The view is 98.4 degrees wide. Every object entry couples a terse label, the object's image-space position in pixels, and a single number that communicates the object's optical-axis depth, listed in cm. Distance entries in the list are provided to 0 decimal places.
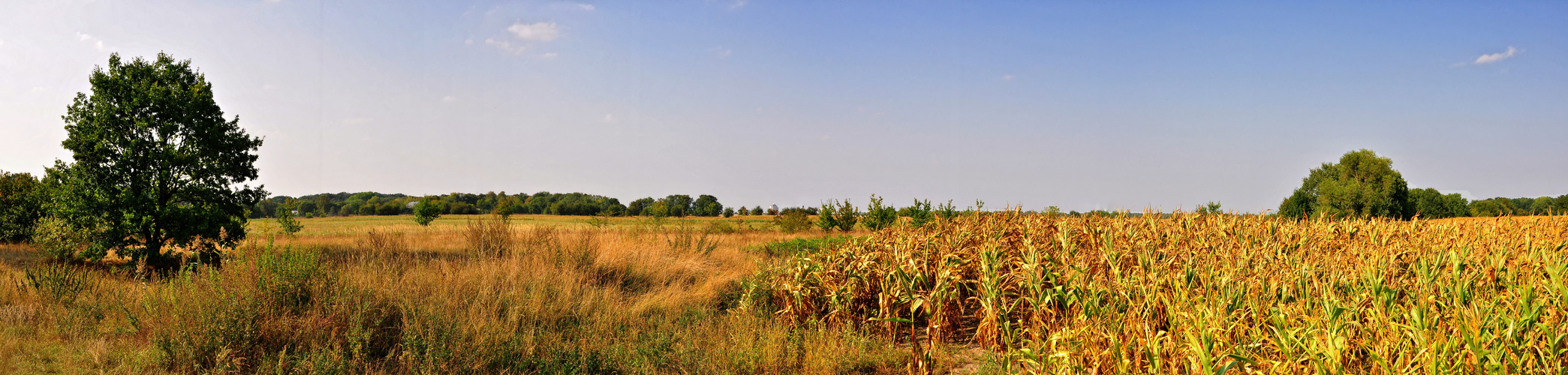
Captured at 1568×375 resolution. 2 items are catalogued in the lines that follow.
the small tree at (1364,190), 5131
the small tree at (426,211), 4772
